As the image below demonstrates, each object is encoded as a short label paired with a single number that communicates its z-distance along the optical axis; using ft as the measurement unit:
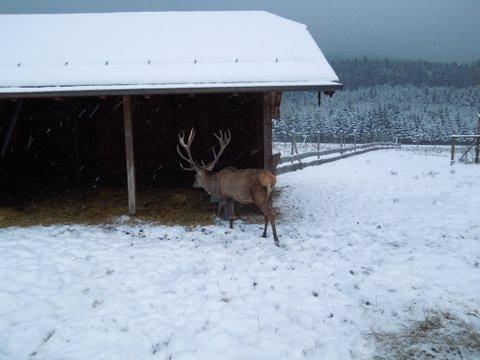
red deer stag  23.57
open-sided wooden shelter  30.76
